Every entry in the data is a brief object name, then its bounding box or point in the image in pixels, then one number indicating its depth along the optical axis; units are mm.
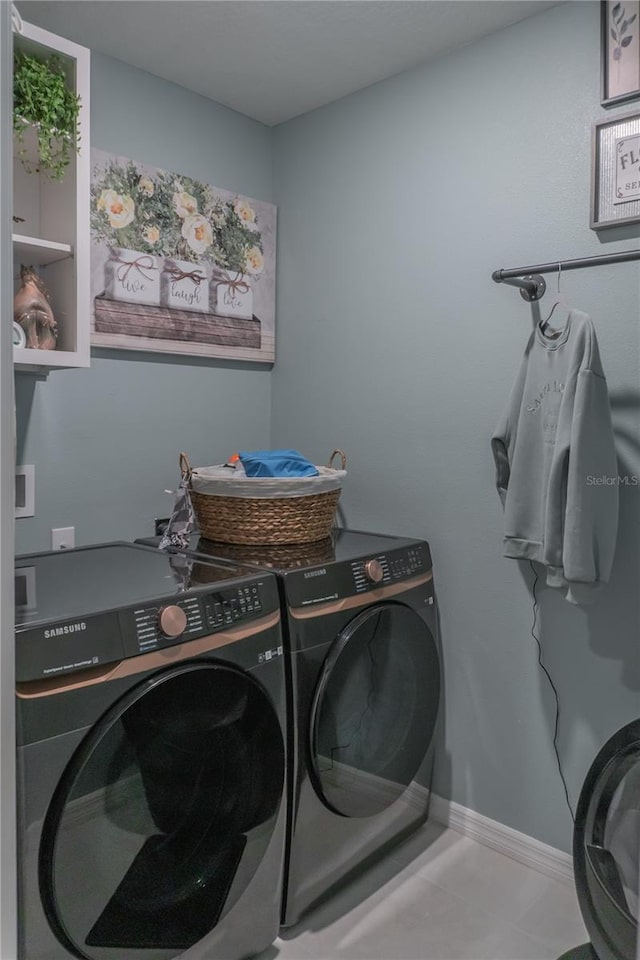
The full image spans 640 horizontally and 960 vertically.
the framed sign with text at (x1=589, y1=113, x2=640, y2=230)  1729
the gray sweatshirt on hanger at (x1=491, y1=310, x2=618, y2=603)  1683
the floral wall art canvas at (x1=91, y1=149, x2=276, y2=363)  2146
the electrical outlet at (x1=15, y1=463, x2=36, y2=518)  1984
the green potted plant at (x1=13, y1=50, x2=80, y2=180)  1597
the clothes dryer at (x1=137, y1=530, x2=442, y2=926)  1719
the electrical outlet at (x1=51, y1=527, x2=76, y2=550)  2055
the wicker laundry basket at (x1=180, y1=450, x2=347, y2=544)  1971
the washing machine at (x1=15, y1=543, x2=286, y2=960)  1233
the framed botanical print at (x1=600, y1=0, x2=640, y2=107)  1709
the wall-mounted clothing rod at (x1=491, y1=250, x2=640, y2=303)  1703
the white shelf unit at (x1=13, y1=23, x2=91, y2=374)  1689
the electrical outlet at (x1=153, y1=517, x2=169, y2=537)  2259
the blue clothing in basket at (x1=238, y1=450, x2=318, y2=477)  2006
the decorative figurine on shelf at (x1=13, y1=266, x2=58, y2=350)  1711
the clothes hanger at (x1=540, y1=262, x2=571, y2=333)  1838
